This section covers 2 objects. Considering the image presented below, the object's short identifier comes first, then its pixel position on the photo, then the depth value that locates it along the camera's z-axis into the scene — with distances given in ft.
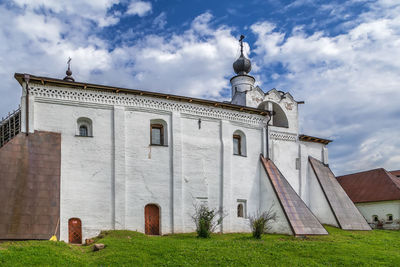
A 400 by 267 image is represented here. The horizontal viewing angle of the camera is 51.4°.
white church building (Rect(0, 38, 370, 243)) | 49.62
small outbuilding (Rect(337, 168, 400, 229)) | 84.79
